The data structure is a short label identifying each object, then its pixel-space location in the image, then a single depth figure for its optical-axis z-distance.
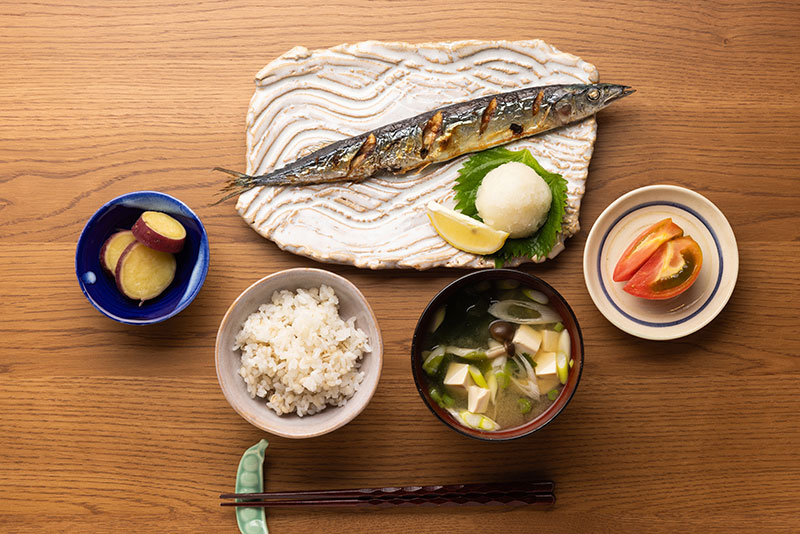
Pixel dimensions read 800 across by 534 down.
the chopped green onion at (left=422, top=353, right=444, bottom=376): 0.72
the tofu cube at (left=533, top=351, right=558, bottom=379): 0.72
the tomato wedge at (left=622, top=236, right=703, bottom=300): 0.74
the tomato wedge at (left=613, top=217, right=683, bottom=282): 0.74
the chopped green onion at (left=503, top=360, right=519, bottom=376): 0.72
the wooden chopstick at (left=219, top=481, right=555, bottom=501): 0.75
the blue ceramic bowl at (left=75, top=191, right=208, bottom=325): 0.75
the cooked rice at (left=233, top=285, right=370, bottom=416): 0.72
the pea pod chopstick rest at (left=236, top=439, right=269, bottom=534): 0.76
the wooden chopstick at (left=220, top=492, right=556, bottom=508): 0.75
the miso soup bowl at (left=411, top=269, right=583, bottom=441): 0.71
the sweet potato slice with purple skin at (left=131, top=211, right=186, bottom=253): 0.73
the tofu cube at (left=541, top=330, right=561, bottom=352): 0.72
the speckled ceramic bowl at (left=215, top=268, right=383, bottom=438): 0.72
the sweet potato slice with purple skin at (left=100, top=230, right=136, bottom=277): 0.75
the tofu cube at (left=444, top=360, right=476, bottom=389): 0.72
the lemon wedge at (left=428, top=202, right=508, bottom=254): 0.75
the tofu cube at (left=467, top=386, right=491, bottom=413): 0.71
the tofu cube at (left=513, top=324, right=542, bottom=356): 0.72
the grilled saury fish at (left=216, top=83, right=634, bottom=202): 0.76
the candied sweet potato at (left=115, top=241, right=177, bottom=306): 0.74
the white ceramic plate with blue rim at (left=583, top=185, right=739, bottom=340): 0.76
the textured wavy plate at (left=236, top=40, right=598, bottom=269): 0.77
